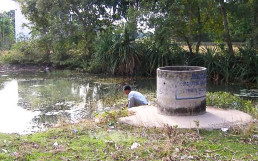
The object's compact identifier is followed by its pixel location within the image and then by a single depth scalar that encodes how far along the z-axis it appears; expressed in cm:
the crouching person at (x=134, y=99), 722
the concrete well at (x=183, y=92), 605
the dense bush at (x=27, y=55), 1770
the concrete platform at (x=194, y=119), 559
